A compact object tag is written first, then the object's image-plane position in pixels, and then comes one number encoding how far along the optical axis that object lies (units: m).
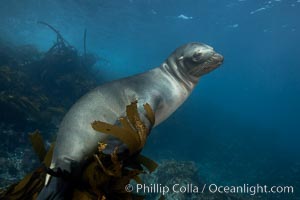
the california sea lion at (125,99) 2.51
